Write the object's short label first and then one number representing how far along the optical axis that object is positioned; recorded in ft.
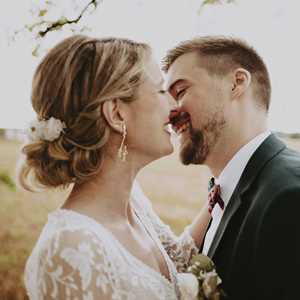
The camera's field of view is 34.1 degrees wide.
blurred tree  8.25
